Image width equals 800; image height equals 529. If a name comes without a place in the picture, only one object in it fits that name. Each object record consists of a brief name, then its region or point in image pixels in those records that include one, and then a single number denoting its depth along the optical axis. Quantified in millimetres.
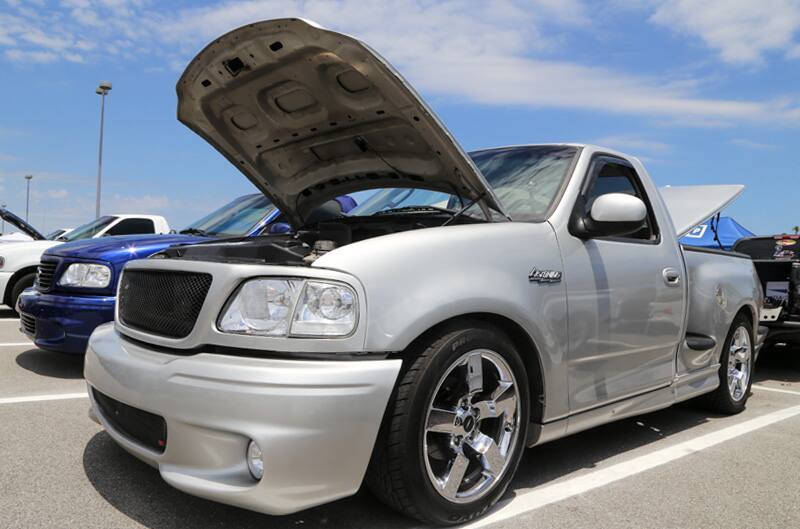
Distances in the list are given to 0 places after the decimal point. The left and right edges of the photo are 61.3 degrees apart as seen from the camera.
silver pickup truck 2314
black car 6594
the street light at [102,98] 23234
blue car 4980
